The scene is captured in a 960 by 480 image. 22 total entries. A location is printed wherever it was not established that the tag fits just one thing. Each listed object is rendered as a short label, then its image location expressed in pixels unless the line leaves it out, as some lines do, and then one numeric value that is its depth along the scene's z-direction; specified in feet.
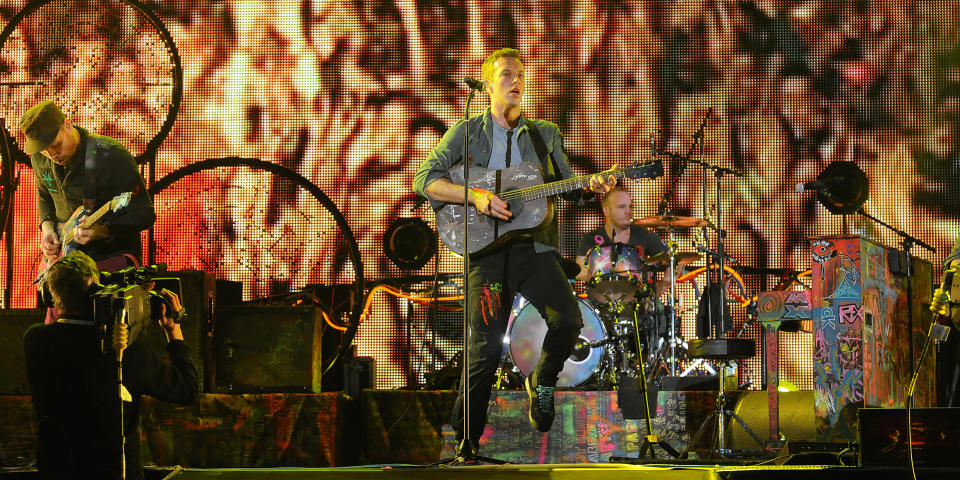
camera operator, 21.56
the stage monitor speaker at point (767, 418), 36.68
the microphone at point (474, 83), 28.32
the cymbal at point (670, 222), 46.44
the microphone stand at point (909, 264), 36.47
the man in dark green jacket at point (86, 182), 32.65
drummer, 48.98
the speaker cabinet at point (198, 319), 38.99
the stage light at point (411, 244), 47.67
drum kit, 44.86
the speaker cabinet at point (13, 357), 38.65
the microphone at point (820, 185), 37.42
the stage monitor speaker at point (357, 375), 44.60
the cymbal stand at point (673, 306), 47.01
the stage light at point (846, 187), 44.60
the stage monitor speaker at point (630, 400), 37.76
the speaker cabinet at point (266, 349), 39.68
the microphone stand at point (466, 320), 27.58
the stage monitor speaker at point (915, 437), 25.09
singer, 30.68
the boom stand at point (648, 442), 34.30
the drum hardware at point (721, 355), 36.76
